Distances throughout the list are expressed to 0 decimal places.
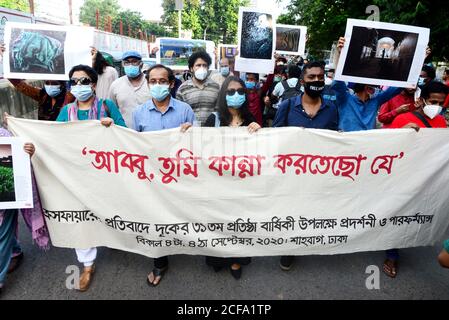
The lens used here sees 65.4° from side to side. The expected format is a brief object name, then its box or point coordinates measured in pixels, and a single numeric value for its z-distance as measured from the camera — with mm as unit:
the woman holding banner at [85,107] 2865
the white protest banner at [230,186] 2682
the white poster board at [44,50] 3092
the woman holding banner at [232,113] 2955
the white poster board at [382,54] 3012
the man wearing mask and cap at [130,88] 4137
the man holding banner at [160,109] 3059
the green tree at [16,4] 25234
